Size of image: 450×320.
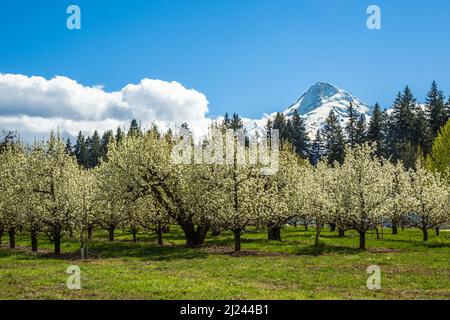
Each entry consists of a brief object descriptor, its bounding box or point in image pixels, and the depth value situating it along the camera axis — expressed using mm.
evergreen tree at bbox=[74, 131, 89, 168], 185162
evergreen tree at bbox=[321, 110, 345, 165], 140000
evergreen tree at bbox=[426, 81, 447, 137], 132312
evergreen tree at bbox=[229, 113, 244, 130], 163338
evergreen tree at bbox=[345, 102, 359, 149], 146750
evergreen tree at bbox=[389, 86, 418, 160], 136875
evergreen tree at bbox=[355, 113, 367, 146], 143962
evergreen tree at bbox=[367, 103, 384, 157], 141250
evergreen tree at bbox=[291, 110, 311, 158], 163375
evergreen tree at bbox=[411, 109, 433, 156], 128375
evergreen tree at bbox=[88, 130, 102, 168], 177075
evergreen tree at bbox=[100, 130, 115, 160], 172875
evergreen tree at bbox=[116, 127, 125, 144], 174138
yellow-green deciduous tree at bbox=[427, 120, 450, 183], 94438
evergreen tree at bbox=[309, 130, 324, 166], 168125
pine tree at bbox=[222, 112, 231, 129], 173962
